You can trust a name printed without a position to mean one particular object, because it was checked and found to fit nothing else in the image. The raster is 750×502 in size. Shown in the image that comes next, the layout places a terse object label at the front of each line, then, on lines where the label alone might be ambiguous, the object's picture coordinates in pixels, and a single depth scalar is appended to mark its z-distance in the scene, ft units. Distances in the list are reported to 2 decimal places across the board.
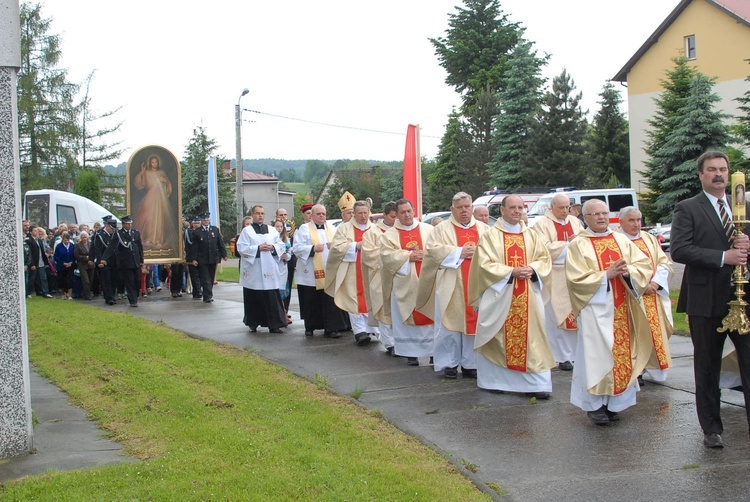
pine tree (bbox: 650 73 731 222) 111.34
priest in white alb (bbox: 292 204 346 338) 40.73
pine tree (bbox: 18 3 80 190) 148.97
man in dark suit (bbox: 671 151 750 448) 18.86
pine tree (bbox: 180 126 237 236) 179.52
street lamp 112.74
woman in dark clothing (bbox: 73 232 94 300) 64.39
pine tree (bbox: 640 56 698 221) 117.08
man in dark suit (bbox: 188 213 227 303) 59.47
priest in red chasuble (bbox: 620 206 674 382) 25.43
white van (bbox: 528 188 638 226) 95.61
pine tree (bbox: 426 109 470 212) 172.65
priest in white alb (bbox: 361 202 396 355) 34.81
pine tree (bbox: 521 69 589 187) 139.95
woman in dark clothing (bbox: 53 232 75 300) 65.51
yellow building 143.33
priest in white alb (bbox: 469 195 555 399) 26.07
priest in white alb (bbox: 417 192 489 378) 29.35
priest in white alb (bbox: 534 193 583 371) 31.32
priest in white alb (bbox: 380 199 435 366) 32.60
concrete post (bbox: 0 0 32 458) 19.42
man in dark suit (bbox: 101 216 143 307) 57.88
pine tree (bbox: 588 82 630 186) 180.65
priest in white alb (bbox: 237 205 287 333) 42.00
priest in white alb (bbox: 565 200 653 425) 22.21
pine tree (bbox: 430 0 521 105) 180.75
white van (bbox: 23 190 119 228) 85.81
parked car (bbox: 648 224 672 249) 92.67
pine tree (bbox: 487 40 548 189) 148.05
